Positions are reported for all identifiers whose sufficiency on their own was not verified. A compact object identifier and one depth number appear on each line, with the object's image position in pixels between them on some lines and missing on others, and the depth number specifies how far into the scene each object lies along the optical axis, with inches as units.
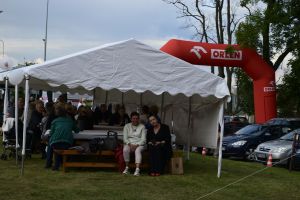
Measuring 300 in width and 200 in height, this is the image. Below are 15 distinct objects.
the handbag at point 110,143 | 469.1
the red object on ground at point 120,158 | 464.4
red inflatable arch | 863.1
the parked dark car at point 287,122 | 816.3
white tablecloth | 491.5
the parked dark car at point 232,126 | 944.9
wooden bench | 457.7
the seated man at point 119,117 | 689.2
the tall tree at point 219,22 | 1505.9
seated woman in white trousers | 456.8
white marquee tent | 441.7
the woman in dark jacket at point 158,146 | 458.3
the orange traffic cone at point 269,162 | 620.2
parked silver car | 629.3
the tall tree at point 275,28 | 1103.0
